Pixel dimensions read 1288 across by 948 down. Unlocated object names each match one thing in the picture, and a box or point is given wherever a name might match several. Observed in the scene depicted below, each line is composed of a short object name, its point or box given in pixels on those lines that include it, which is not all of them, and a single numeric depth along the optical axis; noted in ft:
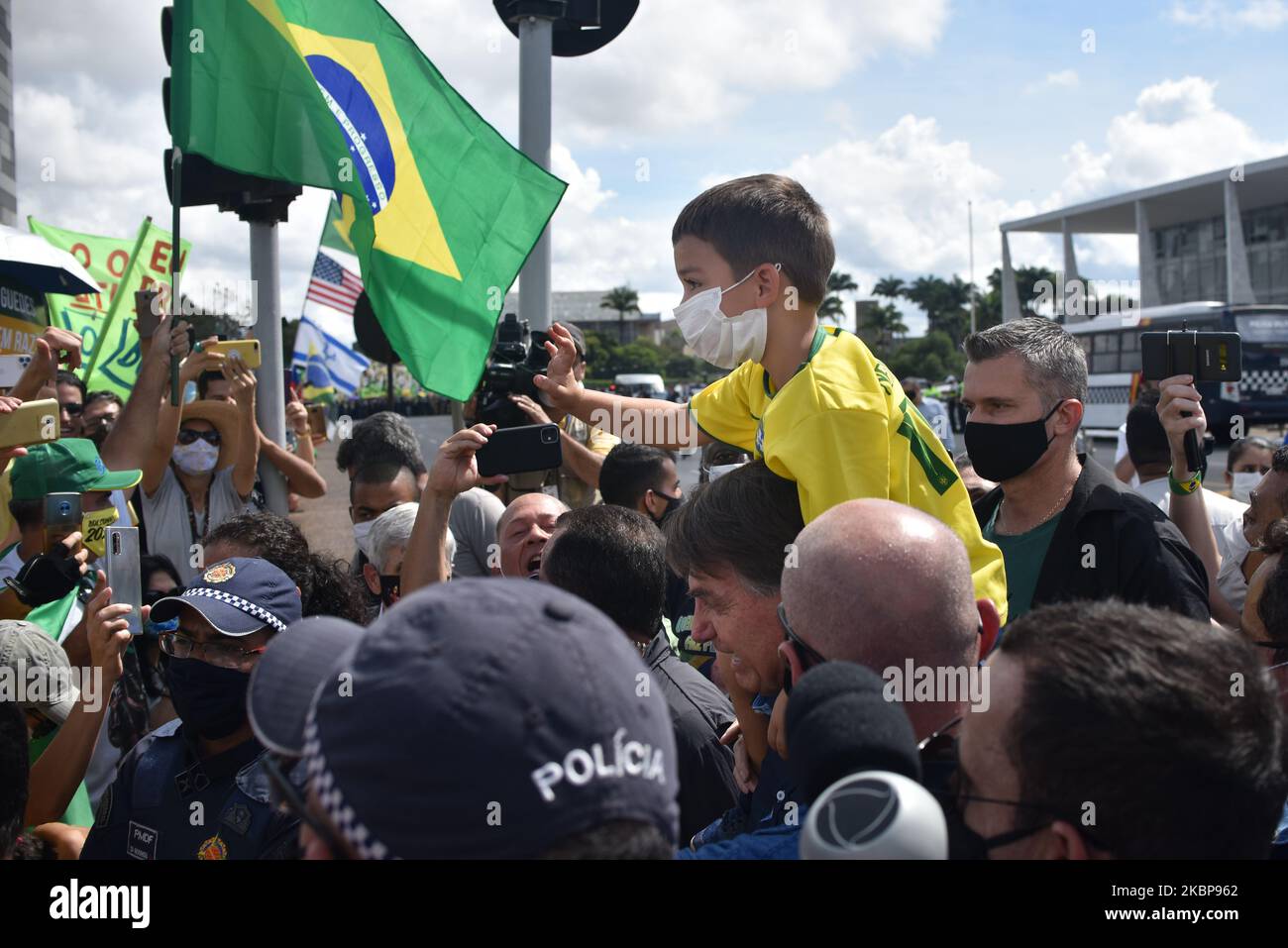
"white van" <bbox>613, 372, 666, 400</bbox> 114.83
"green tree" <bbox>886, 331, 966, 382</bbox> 205.46
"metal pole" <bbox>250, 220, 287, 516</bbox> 15.87
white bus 80.84
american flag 34.86
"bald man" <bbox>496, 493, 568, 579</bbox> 12.30
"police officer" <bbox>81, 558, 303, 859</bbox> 7.75
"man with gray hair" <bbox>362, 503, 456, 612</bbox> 13.74
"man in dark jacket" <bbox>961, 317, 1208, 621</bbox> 9.38
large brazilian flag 14.37
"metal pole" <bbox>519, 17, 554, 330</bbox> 14.34
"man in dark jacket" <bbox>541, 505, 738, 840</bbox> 8.85
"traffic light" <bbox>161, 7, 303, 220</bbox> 15.42
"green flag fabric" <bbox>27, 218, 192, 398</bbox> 28.27
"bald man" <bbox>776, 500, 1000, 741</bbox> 5.52
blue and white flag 37.09
